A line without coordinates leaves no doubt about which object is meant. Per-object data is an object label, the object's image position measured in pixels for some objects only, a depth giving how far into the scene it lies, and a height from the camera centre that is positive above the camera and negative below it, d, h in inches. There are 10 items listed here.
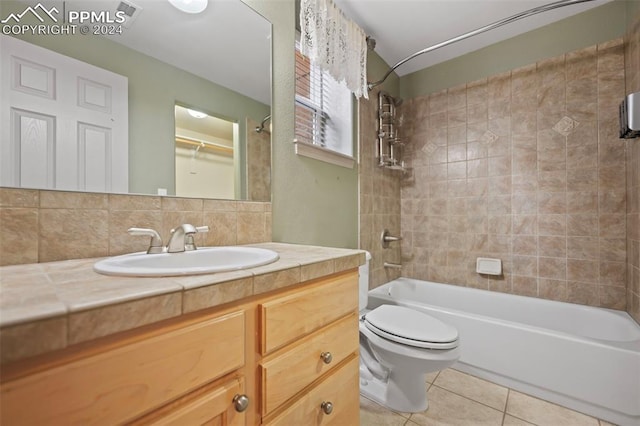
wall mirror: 32.3 +20.4
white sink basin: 22.9 -5.2
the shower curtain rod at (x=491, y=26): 60.4 +46.0
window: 63.8 +26.9
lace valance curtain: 56.0 +38.8
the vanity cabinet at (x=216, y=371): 14.9 -11.4
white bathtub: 52.0 -30.6
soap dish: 86.0 -17.2
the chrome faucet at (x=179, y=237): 35.7 -3.1
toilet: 50.5 -26.7
